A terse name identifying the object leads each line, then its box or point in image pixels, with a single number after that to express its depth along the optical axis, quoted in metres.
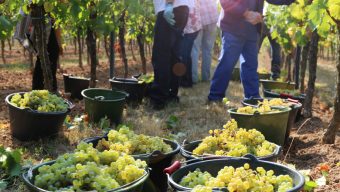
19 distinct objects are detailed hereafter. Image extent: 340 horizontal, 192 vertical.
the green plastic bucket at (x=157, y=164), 2.12
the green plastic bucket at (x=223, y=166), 1.87
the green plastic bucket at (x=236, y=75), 9.27
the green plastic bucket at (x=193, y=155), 2.16
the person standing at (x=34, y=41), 5.08
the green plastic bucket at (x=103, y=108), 4.07
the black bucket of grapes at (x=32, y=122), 3.23
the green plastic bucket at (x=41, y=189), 1.59
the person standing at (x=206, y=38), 7.89
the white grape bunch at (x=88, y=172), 1.62
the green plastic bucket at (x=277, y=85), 5.91
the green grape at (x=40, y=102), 3.32
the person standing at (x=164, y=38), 4.70
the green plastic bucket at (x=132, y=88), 5.16
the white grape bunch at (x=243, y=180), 1.65
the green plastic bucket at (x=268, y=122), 3.06
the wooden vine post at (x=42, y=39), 4.14
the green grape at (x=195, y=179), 1.80
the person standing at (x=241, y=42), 4.64
